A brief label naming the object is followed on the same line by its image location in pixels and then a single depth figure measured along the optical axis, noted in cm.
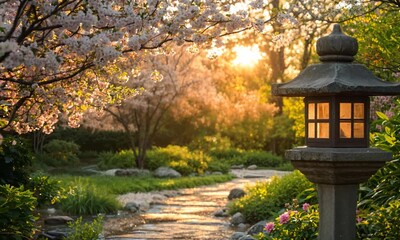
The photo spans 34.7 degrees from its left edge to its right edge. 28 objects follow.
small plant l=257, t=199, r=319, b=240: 683
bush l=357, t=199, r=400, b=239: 619
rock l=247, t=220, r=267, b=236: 991
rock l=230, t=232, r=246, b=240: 991
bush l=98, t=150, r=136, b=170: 2300
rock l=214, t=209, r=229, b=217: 1318
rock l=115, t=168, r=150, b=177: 2014
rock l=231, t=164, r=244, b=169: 2843
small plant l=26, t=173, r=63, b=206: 780
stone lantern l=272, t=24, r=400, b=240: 581
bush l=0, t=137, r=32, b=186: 742
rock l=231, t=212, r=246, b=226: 1185
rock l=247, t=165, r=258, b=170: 2783
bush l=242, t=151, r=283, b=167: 2928
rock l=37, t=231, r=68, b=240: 886
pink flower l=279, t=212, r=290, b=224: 688
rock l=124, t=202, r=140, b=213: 1386
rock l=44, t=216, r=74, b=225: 1159
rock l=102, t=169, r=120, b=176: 2062
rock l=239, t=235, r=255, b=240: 903
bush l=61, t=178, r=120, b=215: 1309
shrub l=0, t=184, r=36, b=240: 619
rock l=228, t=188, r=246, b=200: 1614
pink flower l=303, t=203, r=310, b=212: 726
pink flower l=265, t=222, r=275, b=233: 705
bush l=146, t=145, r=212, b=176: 2236
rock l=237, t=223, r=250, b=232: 1113
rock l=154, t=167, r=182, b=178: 2059
